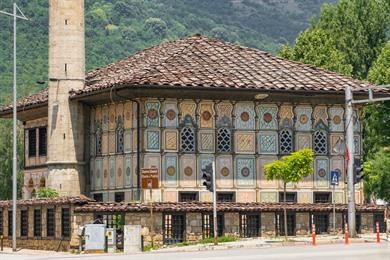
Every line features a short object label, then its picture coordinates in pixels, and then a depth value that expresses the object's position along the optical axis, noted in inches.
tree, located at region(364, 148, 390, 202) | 3014.3
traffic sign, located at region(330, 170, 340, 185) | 2134.6
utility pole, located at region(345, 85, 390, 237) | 2103.8
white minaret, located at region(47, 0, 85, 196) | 2396.7
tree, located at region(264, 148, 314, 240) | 2164.1
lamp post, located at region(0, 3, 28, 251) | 2139.5
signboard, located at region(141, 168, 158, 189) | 2074.3
